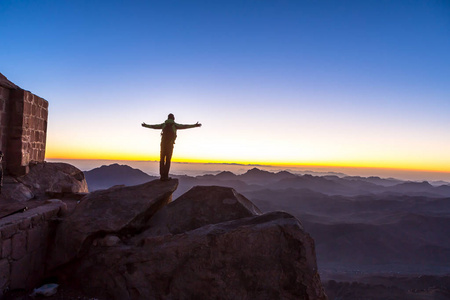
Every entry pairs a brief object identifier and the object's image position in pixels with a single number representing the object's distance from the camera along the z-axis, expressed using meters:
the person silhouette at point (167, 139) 9.23
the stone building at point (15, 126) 9.29
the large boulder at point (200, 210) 6.59
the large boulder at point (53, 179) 9.55
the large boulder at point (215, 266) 5.06
